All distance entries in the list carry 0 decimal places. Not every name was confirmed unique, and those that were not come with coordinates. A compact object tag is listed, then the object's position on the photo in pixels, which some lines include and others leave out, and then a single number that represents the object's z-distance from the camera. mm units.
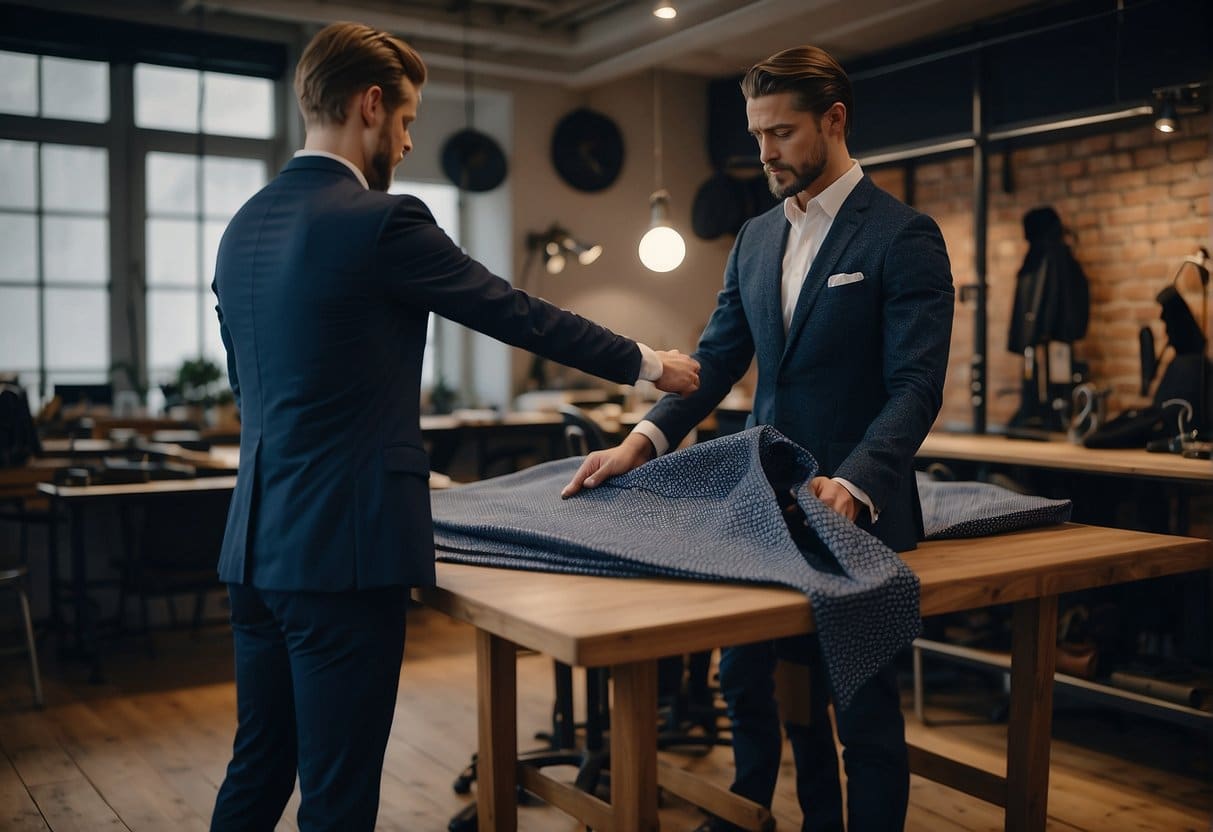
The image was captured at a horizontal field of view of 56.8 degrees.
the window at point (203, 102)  6500
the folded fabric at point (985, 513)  2070
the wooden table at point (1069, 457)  3416
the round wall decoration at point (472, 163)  7219
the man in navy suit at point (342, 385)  1623
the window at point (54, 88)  6078
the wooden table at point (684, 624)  1403
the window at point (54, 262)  6160
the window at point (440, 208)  7523
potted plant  6027
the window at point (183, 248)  6562
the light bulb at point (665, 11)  5133
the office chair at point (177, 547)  4414
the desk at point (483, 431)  6156
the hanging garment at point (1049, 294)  5785
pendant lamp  4359
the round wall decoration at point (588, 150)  7480
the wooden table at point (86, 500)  4133
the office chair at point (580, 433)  3492
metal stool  3773
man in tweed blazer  1908
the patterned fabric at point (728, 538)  1513
